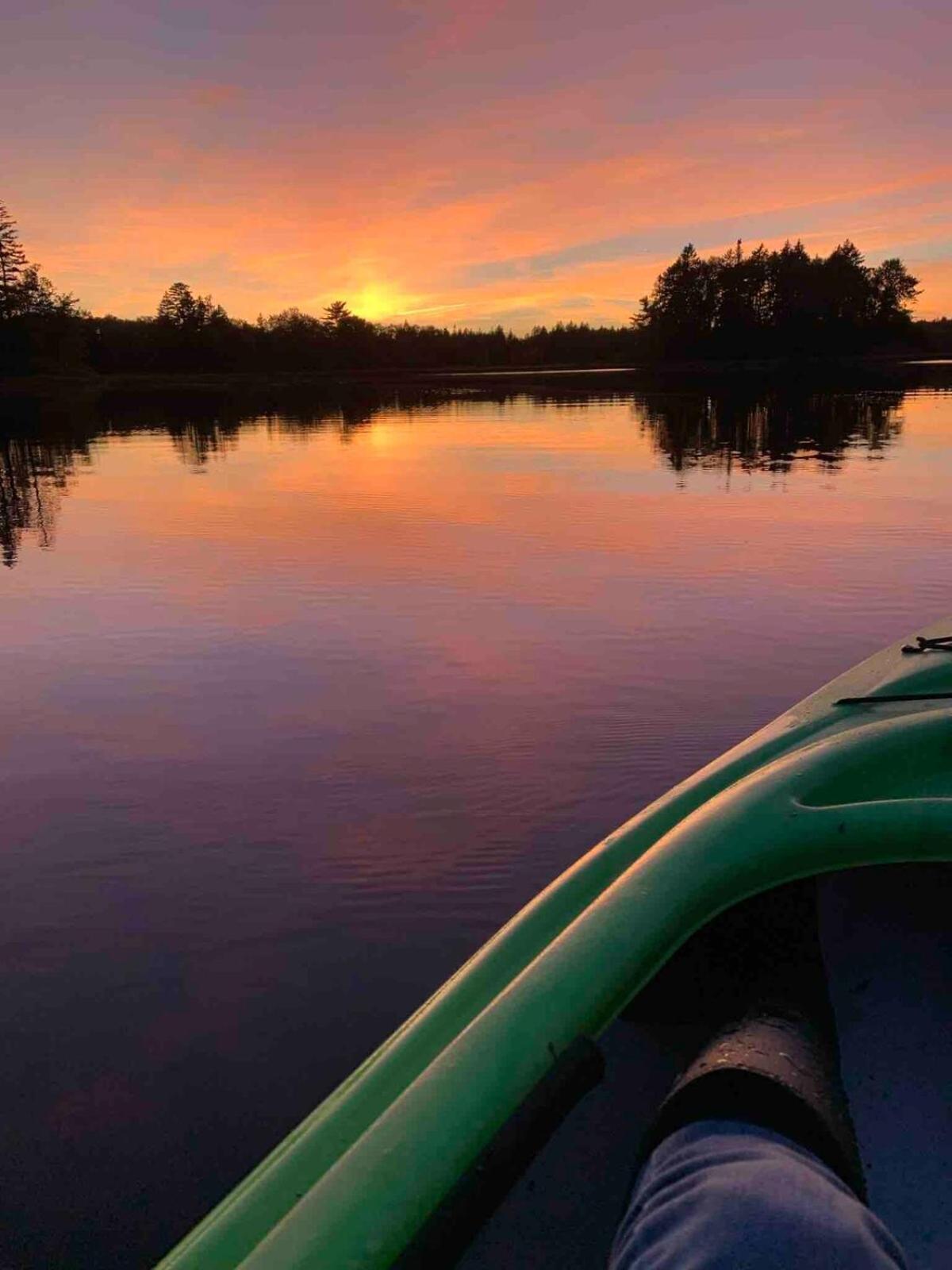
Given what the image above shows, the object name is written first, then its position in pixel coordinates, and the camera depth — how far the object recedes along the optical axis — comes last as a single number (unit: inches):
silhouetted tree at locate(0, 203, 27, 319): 3238.2
